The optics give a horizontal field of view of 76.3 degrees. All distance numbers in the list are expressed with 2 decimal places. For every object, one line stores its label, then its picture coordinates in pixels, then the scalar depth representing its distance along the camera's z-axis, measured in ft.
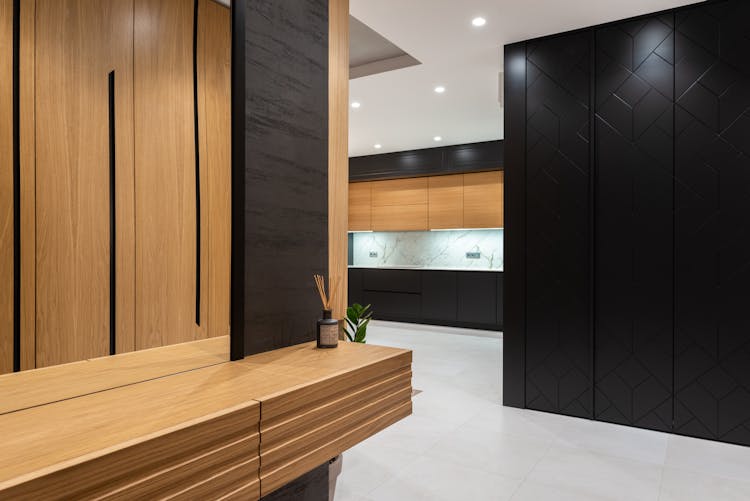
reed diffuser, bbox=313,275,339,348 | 5.23
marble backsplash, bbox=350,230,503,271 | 22.61
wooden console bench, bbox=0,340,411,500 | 2.45
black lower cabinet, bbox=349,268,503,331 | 20.95
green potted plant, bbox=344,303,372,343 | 8.36
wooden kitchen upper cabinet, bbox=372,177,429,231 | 23.48
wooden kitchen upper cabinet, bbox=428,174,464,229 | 22.45
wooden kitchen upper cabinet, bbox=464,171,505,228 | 21.47
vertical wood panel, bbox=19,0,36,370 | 2.77
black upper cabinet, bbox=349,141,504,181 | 21.36
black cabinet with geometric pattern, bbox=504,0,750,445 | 9.02
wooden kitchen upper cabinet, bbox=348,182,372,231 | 25.13
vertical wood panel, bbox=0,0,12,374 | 2.69
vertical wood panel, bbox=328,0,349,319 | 7.30
